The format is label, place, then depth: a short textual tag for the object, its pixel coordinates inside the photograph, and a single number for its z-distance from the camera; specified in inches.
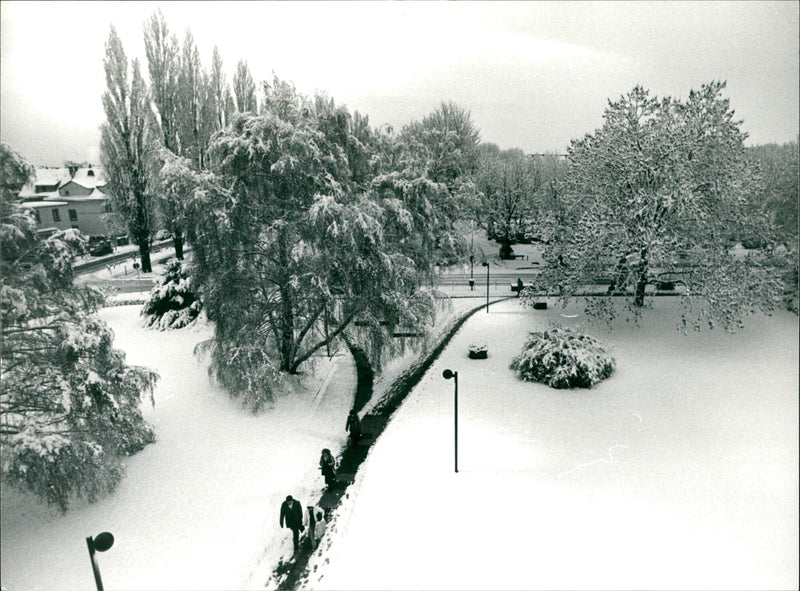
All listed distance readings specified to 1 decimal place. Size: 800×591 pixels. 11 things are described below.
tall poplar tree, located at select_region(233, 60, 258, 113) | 1264.8
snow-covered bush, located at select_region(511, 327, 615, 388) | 652.1
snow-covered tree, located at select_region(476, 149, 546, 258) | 1632.6
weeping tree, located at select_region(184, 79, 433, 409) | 572.7
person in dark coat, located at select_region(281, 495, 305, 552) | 379.6
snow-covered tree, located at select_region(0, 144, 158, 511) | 342.6
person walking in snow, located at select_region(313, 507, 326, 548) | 394.0
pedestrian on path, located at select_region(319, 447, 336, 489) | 457.1
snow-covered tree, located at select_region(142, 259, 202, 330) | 955.3
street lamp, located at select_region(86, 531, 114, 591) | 278.2
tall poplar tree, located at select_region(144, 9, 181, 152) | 1139.3
